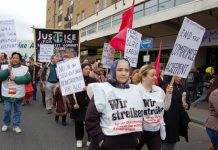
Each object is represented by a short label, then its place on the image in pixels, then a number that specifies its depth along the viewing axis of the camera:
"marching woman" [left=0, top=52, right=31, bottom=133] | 3.75
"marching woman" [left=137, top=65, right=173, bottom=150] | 2.13
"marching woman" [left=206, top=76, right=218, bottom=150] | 2.29
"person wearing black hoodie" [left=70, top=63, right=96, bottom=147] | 3.39
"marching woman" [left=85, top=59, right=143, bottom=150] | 1.73
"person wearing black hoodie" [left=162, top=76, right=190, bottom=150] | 2.42
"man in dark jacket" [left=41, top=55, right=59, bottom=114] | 5.33
